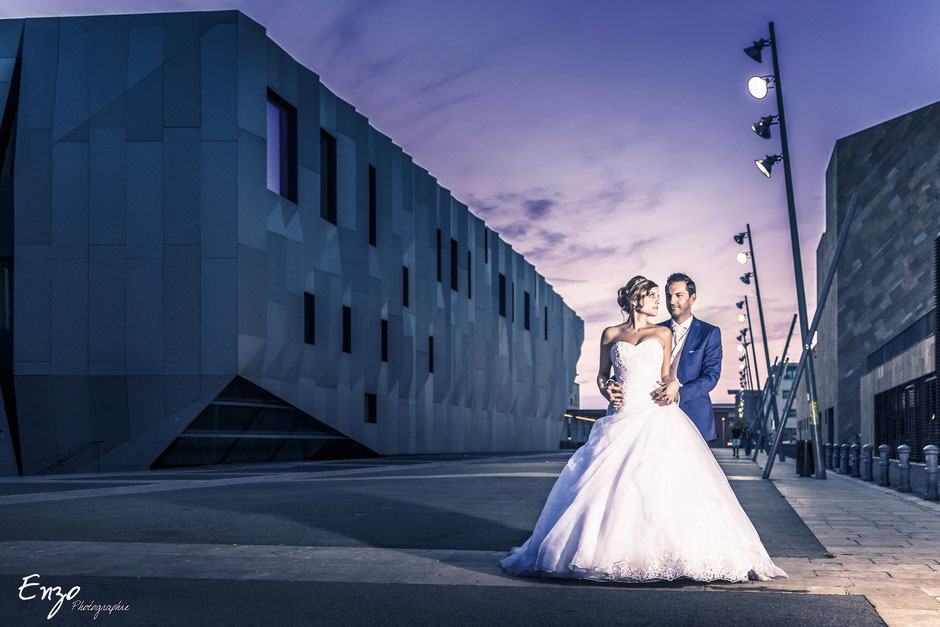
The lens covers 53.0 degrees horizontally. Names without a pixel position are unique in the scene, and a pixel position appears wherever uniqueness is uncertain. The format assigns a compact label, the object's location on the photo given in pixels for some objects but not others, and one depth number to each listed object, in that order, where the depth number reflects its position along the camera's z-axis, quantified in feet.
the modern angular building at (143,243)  91.04
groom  22.59
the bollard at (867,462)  69.82
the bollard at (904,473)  54.70
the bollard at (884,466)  60.08
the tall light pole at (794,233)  71.15
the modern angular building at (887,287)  121.08
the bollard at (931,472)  47.83
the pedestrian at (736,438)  153.89
